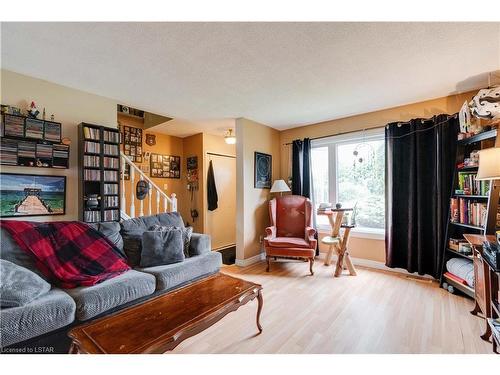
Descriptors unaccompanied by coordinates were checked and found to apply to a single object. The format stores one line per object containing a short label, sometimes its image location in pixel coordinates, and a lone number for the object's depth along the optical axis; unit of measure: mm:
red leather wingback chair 3121
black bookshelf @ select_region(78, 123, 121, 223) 2488
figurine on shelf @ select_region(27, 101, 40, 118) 2221
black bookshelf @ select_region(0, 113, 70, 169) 2094
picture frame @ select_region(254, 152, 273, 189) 3787
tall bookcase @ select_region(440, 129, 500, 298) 2143
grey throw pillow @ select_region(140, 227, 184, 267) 2217
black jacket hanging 4535
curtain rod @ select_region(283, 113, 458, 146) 2822
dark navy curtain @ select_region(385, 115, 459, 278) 2719
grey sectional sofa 1344
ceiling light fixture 4164
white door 4676
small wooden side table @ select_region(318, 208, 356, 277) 3062
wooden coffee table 1147
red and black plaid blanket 1752
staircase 2957
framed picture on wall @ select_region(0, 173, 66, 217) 2105
